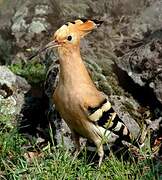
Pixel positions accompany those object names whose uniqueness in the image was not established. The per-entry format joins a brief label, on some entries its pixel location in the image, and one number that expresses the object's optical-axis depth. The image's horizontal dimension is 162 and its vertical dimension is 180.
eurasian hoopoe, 10.37
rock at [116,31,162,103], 12.46
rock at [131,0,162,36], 15.49
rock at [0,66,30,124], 12.86
